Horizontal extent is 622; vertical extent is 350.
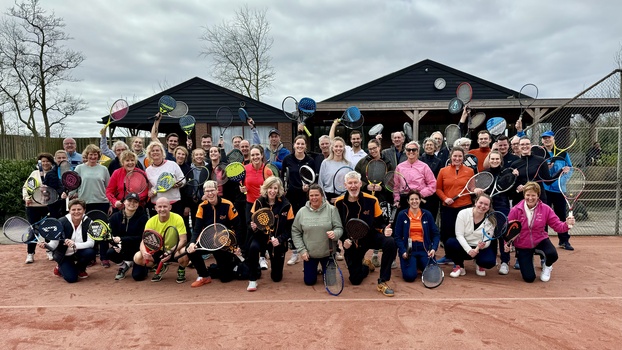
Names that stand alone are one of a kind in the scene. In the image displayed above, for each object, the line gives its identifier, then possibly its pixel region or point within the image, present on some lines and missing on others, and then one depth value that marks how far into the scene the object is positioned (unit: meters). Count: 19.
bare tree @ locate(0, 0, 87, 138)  18.73
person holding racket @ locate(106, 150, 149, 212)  5.59
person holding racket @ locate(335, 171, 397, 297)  4.77
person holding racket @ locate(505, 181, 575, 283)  5.09
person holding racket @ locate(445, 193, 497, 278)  5.09
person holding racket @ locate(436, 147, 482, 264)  5.48
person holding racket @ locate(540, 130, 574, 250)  6.55
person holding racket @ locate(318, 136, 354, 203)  5.60
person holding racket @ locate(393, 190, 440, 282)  5.13
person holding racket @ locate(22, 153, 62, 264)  6.14
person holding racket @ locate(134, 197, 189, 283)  4.95
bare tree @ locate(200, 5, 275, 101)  25.55
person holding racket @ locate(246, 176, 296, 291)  4.93
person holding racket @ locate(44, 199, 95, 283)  5.25
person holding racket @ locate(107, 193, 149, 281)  5.29
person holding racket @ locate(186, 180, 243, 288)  5.04
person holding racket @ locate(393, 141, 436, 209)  5.45
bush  9.93
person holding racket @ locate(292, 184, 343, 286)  4.82
